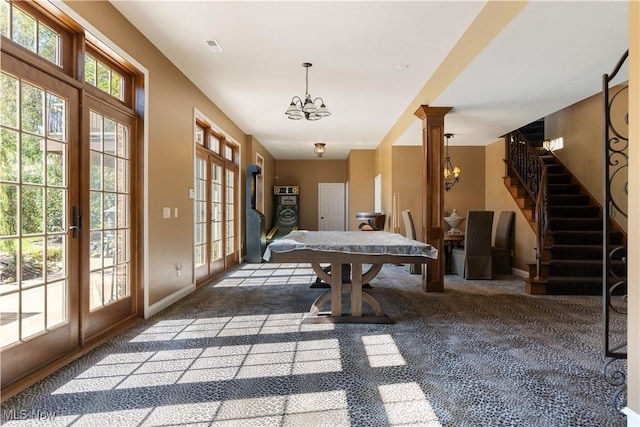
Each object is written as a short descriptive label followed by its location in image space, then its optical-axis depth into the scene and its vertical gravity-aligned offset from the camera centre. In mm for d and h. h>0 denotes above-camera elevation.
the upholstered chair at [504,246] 6379 -586
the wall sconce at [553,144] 6695 +1306
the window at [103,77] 2893 +1169
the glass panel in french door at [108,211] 2959 +29
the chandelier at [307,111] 4094 +1173
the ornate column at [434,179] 4906 +465
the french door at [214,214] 5375 -3
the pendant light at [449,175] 7527 +796
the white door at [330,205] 11977 +283
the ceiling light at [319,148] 8641 +1566
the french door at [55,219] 2143 -32
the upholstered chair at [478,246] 5648 -519
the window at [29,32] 2115 +1151
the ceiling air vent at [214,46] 3686 +1744
